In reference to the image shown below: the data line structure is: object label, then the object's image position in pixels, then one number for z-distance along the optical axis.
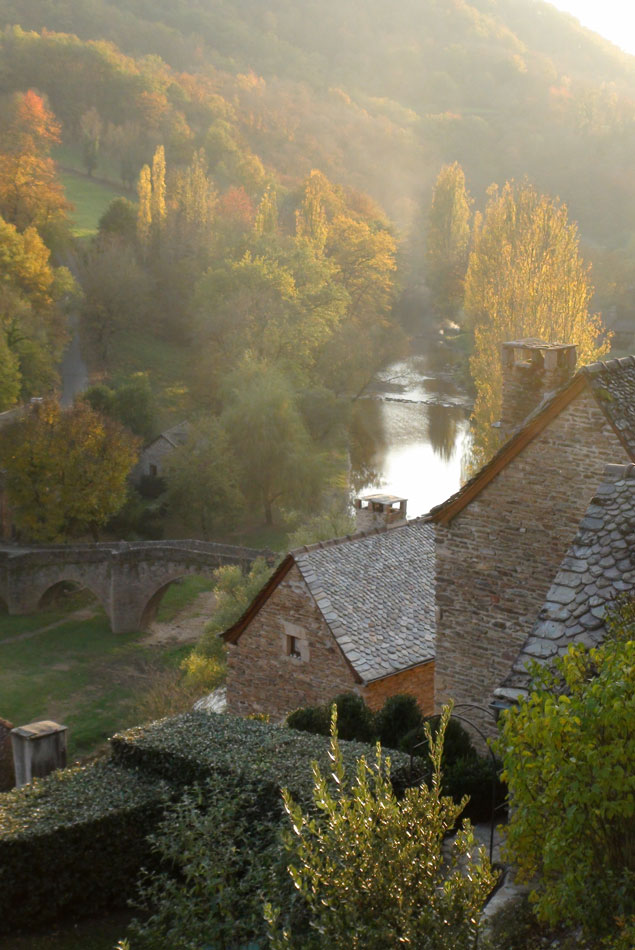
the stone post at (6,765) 20.59
